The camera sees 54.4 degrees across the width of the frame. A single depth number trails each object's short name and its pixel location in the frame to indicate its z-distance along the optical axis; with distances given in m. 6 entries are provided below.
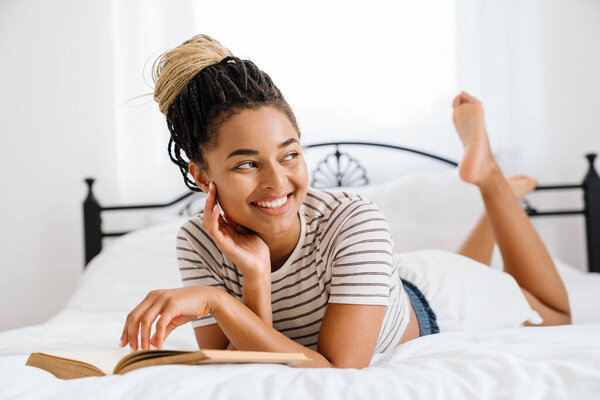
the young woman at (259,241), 0.94
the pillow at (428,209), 2.11
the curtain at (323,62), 2.57
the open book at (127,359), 0.71
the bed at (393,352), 0.66
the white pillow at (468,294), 1.41
